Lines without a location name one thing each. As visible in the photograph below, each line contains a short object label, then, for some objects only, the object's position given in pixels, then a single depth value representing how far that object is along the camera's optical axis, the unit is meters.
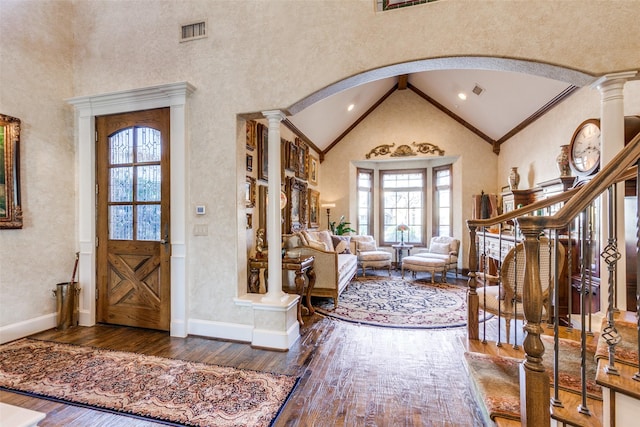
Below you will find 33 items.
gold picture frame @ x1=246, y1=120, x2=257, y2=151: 4.00
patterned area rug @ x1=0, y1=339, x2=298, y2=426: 1.92
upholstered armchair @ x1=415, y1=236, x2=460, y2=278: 6.09
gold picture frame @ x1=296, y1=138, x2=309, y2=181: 5.79
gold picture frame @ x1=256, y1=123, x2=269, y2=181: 4.27
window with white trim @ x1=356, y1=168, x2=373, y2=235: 7.73
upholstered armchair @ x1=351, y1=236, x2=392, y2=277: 6.51
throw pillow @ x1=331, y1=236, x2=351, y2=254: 6.19
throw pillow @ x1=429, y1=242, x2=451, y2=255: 6.45
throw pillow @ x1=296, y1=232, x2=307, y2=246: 4.36
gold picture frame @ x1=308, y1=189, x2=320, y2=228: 6.66
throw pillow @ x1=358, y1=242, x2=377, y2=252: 6.82
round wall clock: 3.18
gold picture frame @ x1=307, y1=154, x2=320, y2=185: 6.64
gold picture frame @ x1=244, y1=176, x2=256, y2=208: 3.98
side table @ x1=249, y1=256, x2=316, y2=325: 3.43
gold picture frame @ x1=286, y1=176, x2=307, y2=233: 5.42
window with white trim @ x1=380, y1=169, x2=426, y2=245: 7.76
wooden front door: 3.21
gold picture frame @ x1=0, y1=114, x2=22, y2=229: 2.94
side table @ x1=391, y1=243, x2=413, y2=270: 7.45
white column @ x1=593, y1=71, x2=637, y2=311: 2.17
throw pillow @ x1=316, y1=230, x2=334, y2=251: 5.66
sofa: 4.15
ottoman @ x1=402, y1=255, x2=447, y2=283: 5.80
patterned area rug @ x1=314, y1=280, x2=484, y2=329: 3.64
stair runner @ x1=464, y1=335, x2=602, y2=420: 1.60
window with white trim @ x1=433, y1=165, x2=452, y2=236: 7.30
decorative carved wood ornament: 6.89
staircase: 1.17
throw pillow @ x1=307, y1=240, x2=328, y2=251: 4.21
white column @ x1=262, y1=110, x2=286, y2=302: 2.95
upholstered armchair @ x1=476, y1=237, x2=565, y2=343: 2.52
